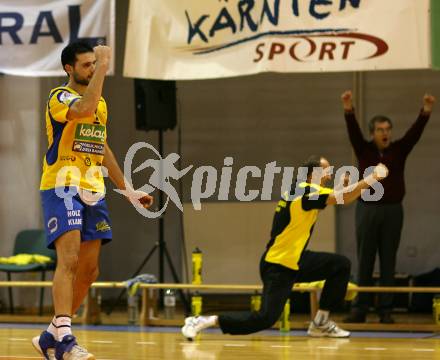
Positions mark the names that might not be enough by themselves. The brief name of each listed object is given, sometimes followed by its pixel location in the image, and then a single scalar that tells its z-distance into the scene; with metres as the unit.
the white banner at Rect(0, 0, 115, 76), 18.89
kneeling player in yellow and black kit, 15.73
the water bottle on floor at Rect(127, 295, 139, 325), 19.77
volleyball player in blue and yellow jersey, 11.48
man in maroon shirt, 18.58
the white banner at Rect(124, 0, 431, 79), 17.37
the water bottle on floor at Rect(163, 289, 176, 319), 19.87
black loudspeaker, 21.19
